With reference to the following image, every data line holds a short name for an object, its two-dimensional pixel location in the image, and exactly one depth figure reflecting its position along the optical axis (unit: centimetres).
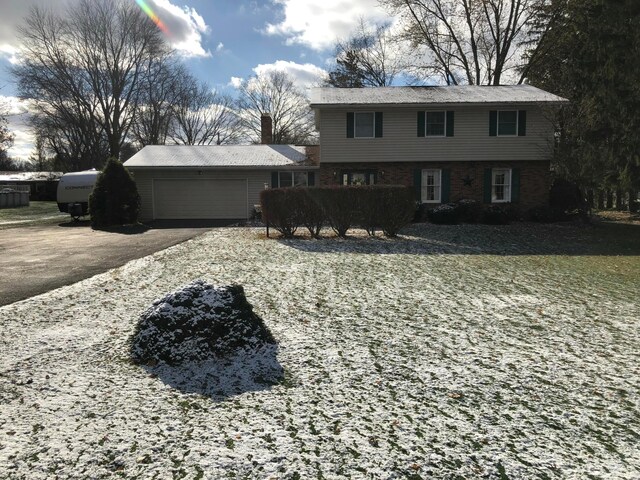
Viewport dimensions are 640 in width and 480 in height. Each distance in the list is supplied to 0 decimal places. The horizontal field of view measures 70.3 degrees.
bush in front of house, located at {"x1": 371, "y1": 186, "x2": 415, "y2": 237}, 1364
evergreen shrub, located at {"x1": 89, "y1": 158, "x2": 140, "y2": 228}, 1934
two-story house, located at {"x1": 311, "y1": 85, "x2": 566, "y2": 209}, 1977
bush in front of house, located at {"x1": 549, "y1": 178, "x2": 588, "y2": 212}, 1998
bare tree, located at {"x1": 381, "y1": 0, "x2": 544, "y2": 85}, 2922
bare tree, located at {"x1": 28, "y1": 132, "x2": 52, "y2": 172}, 6372
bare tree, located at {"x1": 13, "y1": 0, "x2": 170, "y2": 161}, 3838
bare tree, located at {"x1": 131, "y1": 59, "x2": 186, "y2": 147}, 4306
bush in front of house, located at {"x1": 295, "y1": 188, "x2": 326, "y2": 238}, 1368
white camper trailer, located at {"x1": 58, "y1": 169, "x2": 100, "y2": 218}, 2542
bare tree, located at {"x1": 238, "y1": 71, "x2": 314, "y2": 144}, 4834
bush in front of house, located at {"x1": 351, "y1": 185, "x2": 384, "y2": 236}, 1365
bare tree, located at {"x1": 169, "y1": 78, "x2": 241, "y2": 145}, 4941
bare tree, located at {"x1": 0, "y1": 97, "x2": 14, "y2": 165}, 2639
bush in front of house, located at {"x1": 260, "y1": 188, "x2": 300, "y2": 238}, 1380
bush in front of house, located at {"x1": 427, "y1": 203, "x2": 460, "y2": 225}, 1784
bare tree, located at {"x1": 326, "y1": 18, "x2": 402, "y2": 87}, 3722
